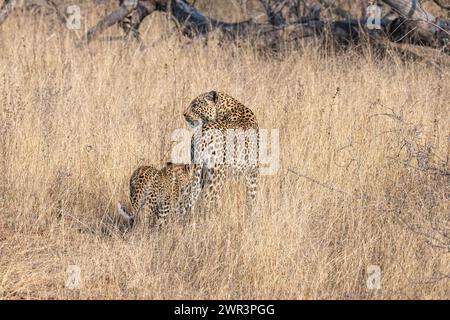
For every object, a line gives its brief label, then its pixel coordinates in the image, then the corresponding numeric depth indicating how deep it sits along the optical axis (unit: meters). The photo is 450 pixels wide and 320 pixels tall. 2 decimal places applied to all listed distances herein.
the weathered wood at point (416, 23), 16.50
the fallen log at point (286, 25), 17.16
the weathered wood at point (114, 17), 19.19
